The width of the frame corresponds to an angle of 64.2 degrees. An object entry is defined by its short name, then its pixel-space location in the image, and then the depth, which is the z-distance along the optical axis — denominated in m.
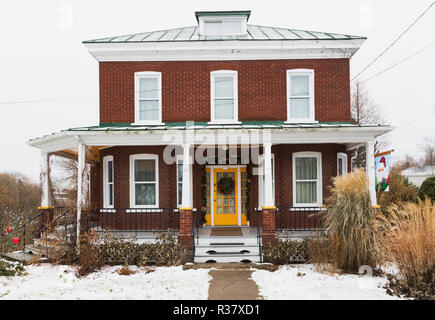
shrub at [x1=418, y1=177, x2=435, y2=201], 15.20
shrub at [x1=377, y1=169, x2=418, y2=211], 15.33
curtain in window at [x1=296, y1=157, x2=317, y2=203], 12.65
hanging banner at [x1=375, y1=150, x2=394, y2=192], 11.42
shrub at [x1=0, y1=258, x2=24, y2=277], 8.59
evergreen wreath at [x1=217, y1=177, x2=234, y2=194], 13.00
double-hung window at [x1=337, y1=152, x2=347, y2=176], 13.26
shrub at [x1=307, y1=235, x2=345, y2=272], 8.28
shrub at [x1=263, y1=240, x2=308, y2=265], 9.47
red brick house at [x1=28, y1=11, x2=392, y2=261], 12.61
